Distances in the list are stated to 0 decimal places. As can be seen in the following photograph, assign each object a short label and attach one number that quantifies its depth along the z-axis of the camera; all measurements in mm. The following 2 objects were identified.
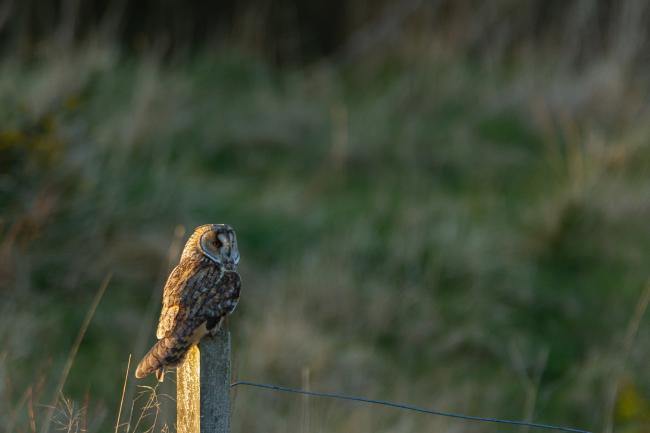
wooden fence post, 19310
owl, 19425
